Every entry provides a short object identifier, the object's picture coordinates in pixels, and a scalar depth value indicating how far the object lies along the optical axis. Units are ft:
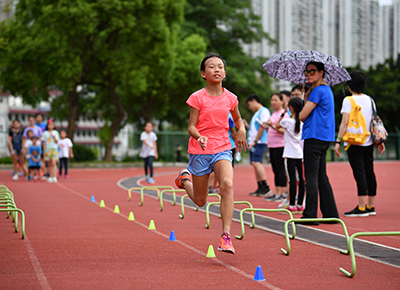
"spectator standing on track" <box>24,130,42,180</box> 58.29
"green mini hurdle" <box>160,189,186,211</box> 31.91
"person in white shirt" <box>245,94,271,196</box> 38.70
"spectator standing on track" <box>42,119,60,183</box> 56.44
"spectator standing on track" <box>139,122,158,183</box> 52.95
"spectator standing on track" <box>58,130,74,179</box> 61.77
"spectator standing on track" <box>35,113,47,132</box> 60.51
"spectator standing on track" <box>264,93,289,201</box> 35.60
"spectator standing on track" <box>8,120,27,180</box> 60.70
